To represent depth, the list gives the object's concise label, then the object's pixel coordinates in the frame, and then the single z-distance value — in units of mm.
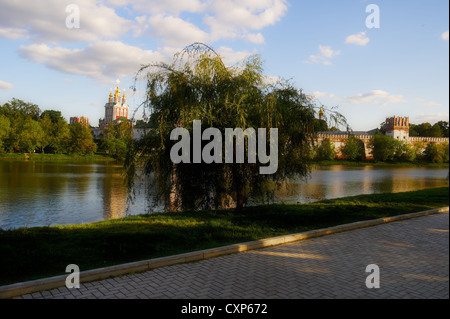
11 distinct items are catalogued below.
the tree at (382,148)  78631
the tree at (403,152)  79938
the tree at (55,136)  68438
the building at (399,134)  88750
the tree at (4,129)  59169
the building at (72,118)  169050
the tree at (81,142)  69875
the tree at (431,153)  68794
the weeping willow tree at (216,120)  10336
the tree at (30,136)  62094
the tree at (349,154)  65662
